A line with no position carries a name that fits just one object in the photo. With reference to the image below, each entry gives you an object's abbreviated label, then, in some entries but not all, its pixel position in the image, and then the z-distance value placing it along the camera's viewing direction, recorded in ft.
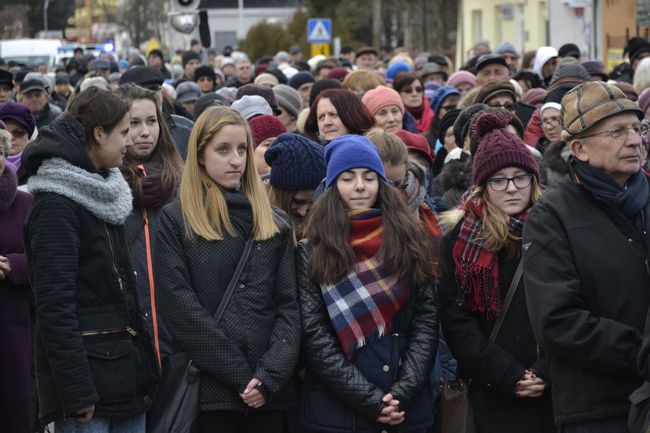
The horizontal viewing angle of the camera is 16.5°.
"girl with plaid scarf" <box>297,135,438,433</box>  33.31
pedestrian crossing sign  169.91
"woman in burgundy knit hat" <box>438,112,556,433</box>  33.55
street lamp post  393.64
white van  273.60
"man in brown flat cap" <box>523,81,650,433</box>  28.13
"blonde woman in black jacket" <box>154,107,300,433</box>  32.95
